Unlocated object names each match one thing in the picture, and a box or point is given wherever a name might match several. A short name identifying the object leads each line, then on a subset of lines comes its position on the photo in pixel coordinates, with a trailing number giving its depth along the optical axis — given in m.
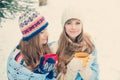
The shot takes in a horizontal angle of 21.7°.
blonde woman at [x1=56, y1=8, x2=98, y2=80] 2.00
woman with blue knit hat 1.99
